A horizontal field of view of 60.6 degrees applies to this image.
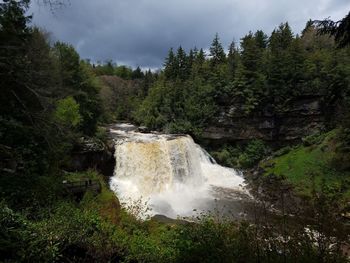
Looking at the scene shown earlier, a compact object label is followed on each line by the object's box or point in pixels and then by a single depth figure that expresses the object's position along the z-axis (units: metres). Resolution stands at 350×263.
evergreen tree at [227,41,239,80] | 33.38
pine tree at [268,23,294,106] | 30.56
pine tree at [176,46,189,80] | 47.89
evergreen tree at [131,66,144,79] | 91.78
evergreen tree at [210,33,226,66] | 46.59
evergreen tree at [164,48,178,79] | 48.22
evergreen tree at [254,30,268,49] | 47.84
